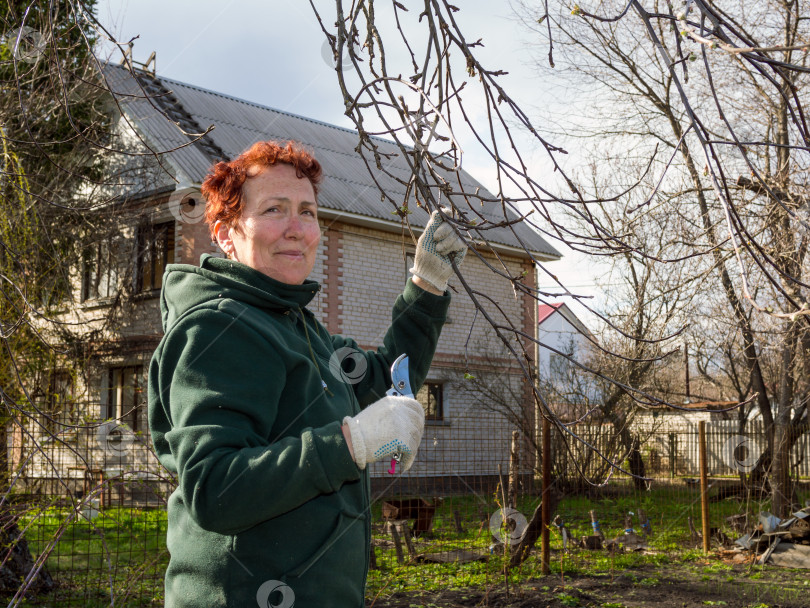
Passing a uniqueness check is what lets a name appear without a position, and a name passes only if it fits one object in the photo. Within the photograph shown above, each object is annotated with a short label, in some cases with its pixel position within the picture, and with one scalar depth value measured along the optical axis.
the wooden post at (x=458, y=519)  7.55
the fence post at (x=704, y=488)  8.72
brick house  13.27
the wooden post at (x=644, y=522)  9.68
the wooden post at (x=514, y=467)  7.15
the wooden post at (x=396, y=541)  7.40
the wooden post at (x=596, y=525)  8.88
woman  1.65
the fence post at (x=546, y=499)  6.89
